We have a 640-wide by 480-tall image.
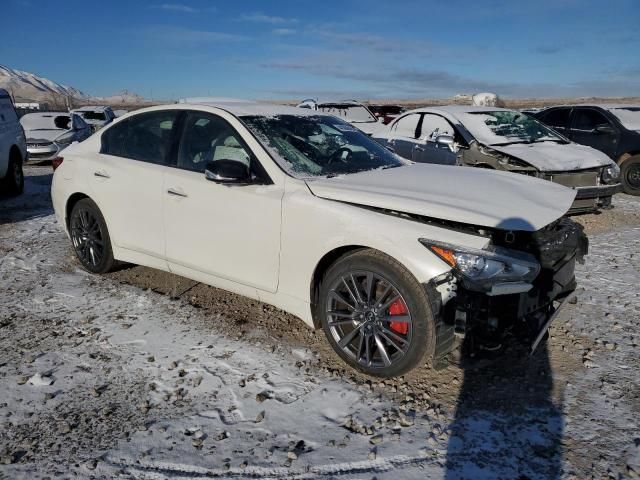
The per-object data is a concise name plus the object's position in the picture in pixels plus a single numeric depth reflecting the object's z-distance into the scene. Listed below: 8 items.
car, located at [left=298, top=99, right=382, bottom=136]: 15.64
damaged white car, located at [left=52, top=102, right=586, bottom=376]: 2.86
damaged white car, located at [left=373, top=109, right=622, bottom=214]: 6.86
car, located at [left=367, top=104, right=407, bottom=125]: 22.75
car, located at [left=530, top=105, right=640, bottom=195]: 9.78
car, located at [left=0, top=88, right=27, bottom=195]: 8.95
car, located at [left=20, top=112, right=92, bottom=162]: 13.86
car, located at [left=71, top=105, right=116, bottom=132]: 21.22
